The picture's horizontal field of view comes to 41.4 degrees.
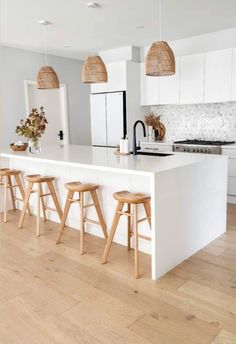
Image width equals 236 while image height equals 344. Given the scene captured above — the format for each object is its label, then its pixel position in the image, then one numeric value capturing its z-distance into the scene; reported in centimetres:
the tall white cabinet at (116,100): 583
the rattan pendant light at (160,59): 283
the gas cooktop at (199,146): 481
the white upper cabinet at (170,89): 547
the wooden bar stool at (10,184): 430
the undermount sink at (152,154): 366
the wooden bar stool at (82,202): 320
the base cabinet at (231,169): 467
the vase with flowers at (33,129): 413
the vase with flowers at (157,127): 621
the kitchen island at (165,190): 266
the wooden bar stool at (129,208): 268
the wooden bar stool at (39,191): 375
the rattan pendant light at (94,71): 354
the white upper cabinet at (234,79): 472
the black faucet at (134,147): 350
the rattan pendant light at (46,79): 405
